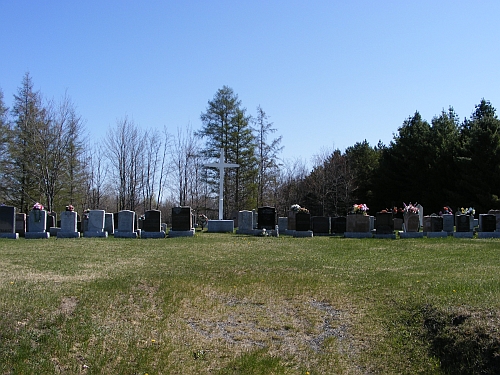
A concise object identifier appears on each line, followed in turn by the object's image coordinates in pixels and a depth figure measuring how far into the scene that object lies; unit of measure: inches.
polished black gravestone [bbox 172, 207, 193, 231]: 839.7
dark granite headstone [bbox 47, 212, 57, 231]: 898.0
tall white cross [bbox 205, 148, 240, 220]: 1043.4
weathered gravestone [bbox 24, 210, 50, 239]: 795.4
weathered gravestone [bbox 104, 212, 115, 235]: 881.5
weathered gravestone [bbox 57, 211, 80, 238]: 805.2
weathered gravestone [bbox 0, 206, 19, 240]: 767.7
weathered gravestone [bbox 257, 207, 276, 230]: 893.8
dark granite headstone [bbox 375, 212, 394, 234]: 848.9
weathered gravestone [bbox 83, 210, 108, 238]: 815.7
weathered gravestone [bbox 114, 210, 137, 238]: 822.5
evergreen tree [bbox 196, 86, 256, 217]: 1664.6
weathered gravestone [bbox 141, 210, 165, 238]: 810.8
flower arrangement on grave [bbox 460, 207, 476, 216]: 930.3
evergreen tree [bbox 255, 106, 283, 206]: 1747.0
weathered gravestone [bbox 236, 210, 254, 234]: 909.2
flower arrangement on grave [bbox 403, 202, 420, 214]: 861.2
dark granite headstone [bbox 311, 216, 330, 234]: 924.6
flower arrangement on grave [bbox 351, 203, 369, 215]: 874.8
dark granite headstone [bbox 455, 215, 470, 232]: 871.7
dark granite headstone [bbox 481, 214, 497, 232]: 856.9
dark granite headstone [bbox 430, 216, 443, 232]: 880.3
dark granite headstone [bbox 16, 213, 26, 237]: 811.4
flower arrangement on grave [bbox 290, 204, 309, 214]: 897.7
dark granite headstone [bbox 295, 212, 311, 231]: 888.3
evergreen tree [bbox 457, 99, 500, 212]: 1450.5
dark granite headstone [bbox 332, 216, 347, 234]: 943.0
